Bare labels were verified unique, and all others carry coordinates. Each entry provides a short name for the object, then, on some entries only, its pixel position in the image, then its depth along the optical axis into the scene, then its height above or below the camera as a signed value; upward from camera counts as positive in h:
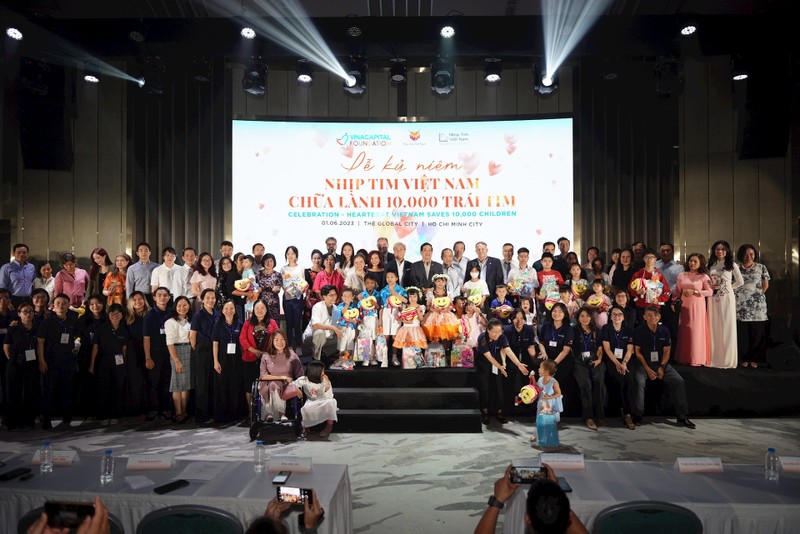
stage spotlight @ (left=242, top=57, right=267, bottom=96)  7.68 +2.55
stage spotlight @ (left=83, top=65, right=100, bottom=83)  7.97 +2.70
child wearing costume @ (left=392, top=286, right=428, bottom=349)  6.39 -0.65
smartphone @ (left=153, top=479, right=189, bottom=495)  2.42 -0.90
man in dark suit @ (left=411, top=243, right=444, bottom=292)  7.22 +0.01
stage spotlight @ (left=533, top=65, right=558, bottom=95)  7.76 +2.59
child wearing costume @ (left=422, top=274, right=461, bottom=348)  6.43 -0.55
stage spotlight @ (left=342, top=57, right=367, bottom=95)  7.35 +2.49
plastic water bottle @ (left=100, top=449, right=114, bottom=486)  2.57 -0.86
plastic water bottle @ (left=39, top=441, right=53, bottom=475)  2.70 -0.86
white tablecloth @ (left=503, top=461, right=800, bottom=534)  2.23 -0.91
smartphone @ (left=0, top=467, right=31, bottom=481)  2.57 -0.89
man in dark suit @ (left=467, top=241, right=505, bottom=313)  7.34 +0.02
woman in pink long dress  6.51 -0.47
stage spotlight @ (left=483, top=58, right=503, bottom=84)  7.65 +2.62
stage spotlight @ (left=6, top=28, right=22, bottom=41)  7.04 +2.87
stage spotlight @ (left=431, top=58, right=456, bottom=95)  7.51 +2.50
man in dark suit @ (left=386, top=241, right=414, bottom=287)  7.24 +0.06
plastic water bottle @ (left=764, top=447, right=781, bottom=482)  2.51 -0.85
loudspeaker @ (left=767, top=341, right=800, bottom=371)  6.96 -1.05
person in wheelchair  5.64 -1.00
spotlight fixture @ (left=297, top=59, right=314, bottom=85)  7.85 +2.68
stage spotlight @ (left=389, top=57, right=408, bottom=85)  7.84 +2.68
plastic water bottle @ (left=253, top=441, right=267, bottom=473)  2.71 -0.87
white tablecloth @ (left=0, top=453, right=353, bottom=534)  2.35 -0.91
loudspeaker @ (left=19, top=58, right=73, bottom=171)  8.64 +2.22
